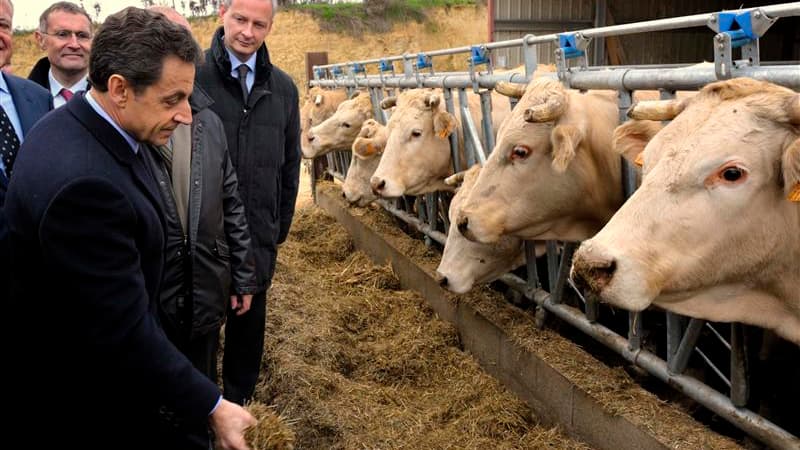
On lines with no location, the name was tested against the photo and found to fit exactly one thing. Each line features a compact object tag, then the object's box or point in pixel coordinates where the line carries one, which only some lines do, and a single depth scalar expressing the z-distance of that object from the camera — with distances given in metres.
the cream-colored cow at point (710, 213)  2.12
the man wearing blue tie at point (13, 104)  2.51
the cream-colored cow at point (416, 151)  5.38
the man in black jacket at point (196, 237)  2.32
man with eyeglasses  3.40
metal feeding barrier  2.46
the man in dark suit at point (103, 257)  1.68
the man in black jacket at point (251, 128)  3.52
